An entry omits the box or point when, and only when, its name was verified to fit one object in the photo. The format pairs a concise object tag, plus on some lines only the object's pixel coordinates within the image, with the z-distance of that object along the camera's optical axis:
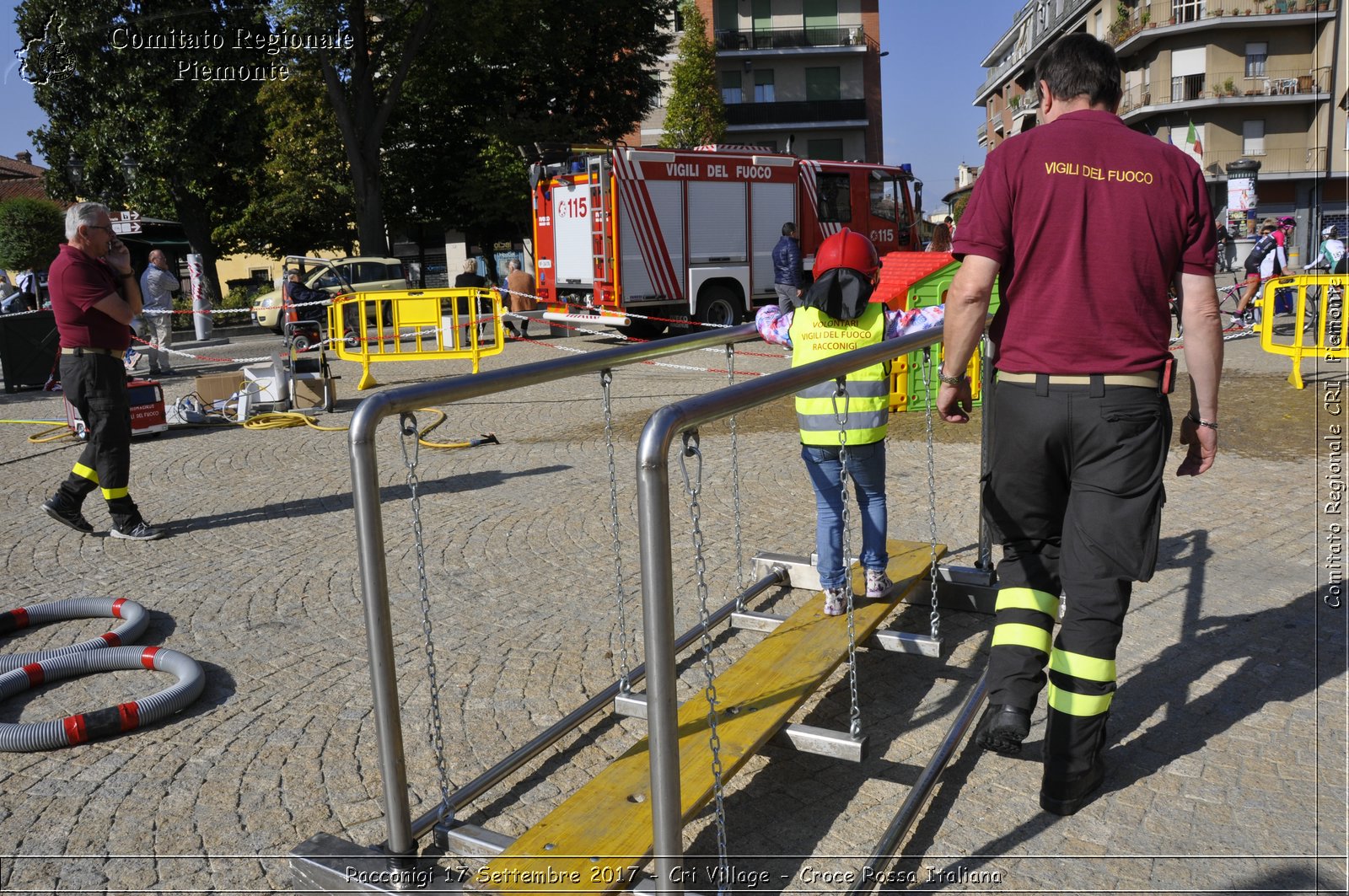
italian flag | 25.90
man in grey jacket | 16.67
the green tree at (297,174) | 27.78
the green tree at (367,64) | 23.89
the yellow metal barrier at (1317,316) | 10.48
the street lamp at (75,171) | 30.33
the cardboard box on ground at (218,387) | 11.41
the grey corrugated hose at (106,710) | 3.57
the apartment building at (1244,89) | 47.31
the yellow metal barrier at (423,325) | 12.71
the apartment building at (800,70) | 57.06
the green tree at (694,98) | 47.09
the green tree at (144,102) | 27.16
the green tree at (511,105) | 29.88
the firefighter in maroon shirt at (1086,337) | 2.83
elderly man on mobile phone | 6.27
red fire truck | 17.50
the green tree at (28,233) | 34.69
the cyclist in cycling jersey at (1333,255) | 17.81
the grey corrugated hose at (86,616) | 4.43
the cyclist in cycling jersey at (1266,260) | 16.16
